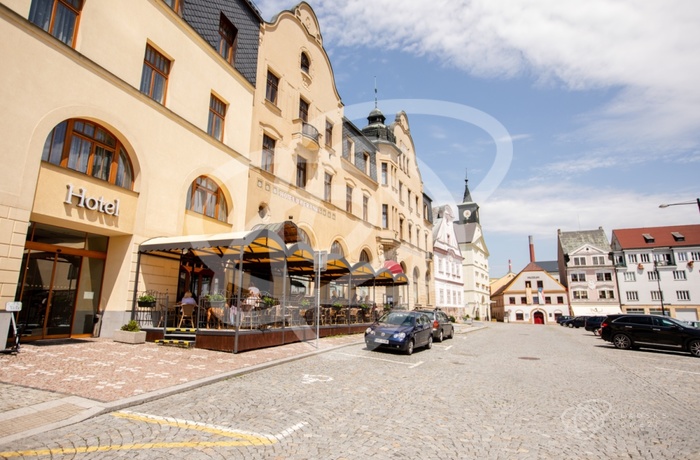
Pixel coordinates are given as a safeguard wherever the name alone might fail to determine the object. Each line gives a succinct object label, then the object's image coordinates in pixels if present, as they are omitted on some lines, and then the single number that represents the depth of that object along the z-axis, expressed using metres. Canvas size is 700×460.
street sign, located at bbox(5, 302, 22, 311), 9.11
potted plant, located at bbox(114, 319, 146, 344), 12.30
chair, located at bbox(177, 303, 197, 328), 13.90
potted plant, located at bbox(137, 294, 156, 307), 13.19
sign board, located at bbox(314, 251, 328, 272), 13.74
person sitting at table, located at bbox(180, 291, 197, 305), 13.98
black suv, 16.17
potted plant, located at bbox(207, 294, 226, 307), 12.84
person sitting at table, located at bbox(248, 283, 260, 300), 14.37
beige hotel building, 10.72
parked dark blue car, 13.78
